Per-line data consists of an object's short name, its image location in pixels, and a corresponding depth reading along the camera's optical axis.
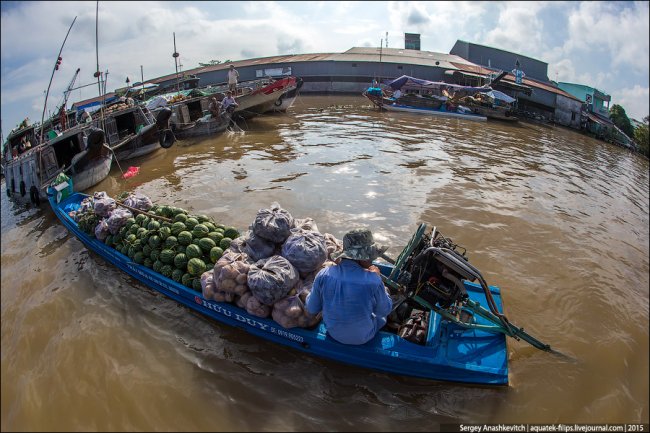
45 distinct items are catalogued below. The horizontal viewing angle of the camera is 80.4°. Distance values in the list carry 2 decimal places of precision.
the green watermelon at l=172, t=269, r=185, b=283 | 5.64
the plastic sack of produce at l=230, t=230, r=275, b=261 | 5.28
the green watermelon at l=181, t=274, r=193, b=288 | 5.52
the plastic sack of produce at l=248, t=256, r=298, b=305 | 4.58
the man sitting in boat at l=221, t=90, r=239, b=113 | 18.20
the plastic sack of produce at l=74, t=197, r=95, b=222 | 7.49
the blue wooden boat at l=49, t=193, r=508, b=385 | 4.18
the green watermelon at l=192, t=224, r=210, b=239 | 5.94
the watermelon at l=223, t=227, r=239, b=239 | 6.10
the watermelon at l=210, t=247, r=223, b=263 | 5.62
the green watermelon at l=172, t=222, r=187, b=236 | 6.05
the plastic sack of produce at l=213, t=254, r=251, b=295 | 4.92
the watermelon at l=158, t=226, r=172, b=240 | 6.04
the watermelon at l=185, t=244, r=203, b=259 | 5.68
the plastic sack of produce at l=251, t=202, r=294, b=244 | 5.22
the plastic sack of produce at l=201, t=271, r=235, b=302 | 5.02
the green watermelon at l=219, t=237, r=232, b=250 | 5.79
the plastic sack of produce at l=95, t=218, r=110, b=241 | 6.84
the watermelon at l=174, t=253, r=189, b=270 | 5.69
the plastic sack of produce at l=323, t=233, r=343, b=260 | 5.55
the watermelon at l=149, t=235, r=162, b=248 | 5.99
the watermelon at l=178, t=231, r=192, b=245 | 5.89
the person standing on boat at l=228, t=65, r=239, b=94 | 20.52
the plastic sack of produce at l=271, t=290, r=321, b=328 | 4.57
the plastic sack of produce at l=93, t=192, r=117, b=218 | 7.07
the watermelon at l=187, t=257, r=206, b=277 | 5.50
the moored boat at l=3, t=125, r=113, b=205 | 11.33
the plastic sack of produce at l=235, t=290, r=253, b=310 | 4.88
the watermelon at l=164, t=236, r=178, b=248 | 5.90
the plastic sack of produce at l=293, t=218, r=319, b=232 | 5.67
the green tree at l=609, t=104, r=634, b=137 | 23.14
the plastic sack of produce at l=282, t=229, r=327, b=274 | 4.88
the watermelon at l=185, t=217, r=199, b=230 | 6.13
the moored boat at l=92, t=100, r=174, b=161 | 14.57
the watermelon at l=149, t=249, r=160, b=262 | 5.94
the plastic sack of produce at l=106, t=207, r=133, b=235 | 6.70
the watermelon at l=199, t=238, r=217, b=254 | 5.77
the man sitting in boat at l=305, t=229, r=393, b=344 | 3.88
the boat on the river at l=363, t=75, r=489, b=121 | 24.55
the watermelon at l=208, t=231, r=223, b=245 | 5.90
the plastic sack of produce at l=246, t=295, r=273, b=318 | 4.74
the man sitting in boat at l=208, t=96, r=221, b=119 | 17.92
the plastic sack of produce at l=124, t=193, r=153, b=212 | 7.00
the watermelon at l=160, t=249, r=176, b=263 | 5.80
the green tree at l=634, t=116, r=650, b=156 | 19.48
